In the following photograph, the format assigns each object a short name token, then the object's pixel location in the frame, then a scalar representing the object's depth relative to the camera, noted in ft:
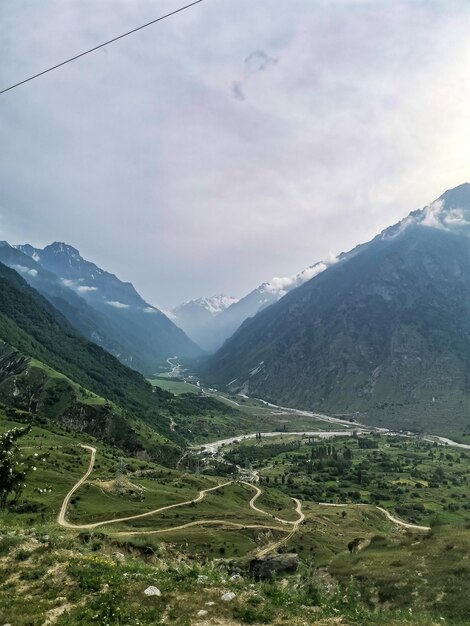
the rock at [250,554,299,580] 177.47
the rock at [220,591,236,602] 74.28
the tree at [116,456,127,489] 341.29
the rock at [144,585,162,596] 73.80
